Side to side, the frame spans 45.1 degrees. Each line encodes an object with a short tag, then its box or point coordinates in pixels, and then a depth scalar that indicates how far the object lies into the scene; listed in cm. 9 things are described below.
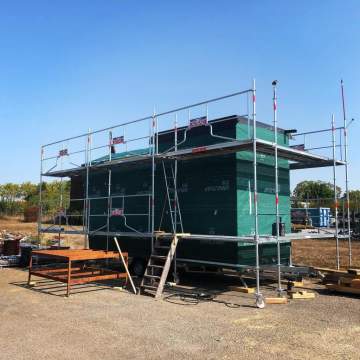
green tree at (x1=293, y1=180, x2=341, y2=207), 6146
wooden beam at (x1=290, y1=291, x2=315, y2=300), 982
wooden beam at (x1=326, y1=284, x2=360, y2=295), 1018
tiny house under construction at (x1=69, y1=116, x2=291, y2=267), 1091
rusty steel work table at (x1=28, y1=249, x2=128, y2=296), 1034
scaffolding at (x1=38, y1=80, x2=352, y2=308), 996
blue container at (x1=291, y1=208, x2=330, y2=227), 1355
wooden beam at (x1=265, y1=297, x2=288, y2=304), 929
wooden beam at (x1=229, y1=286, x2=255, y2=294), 1043
